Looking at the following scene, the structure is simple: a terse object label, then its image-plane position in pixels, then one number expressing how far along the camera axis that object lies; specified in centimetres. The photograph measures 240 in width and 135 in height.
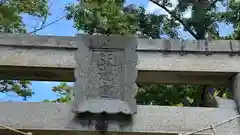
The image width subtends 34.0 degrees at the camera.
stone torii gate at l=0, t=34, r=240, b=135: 304
